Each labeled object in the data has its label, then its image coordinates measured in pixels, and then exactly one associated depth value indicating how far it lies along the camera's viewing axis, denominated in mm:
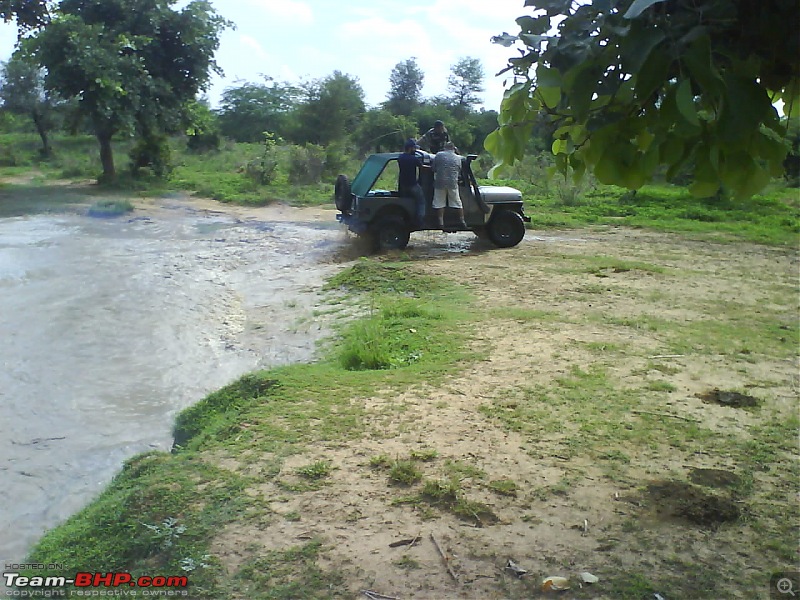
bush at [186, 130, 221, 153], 37406
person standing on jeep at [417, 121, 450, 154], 12625
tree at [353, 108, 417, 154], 25297
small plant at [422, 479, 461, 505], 3992
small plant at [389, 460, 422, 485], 4202
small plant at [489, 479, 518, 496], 4090
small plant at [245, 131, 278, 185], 24531
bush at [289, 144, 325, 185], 24562
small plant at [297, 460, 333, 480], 4301
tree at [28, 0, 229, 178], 20438
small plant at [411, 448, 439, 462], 4504
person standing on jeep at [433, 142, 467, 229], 12055
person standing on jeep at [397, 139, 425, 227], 12156
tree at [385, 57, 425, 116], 35312
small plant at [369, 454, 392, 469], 4410
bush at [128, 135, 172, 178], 24578
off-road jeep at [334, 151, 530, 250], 12281
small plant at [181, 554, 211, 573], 3439
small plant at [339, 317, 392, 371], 6574
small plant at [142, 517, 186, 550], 3635
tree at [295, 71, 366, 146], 33438
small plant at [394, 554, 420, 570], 3420
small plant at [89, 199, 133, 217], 18375
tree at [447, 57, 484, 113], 33625
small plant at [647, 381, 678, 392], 5750
